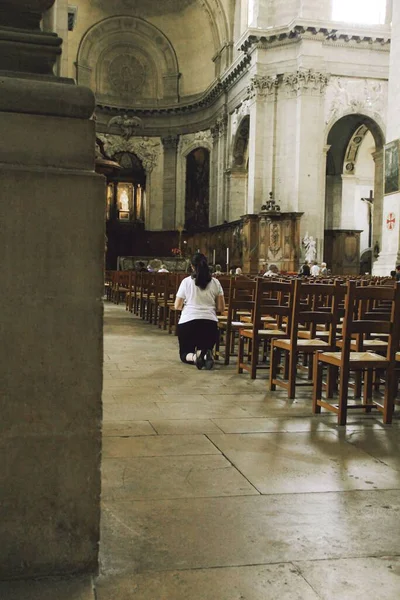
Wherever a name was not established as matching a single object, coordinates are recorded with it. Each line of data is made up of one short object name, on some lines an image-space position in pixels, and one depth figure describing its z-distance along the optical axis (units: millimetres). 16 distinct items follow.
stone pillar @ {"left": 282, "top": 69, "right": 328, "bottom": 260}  24938
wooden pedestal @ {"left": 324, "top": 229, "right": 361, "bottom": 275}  29484
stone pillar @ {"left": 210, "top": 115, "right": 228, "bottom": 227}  31719
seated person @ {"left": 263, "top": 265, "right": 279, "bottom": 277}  14461
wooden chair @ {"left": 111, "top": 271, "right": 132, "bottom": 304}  19564
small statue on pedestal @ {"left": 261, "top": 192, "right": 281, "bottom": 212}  24688
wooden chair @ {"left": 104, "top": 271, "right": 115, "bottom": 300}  24491
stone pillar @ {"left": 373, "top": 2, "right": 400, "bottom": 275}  17288
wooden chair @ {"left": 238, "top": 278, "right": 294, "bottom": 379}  6626
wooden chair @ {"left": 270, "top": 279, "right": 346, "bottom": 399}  6037
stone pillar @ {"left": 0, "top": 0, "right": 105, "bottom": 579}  2324
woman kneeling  7902
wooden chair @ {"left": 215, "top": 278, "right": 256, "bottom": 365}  8039
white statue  24766
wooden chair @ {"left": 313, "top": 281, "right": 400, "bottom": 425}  4996
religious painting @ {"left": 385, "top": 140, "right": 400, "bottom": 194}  17141
